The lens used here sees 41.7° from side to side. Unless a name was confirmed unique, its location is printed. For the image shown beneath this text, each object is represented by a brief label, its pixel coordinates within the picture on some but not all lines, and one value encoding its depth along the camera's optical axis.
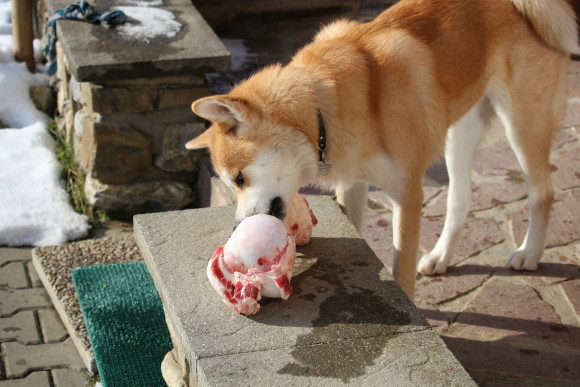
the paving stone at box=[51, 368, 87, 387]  3.18
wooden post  5.43
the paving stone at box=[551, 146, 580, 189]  4.79
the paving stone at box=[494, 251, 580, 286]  3.92
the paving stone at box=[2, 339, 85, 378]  3.25
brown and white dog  2.89
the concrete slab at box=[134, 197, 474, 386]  2.32
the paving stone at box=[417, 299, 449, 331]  3.55
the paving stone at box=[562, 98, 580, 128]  5.48
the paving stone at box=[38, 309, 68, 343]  3.48
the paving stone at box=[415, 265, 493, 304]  3.80
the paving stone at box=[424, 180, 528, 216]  4.59
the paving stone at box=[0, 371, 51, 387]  3.14
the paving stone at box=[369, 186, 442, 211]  4.67
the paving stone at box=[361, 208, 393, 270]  4.13
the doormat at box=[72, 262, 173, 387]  3.13
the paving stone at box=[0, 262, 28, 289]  3.86
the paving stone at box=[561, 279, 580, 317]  3.69
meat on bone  2.54
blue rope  4.50
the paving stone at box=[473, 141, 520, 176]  4.99
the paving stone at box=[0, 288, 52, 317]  3.65
